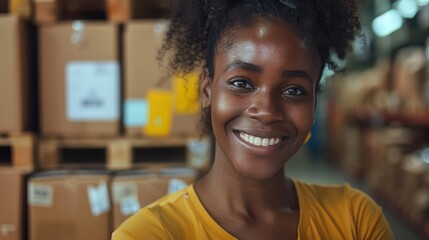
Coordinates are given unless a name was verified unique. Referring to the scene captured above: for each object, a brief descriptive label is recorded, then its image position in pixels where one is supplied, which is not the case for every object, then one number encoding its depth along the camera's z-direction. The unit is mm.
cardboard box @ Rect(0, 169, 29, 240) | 2387
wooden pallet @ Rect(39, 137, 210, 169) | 2627
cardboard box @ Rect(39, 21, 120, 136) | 2553
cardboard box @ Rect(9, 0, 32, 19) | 2562
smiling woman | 1322
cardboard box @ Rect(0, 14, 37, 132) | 2467
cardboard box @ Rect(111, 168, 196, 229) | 2398
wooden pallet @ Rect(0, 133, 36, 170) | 2551
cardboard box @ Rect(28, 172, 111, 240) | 2367
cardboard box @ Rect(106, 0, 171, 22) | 2615
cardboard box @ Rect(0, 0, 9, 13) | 2660
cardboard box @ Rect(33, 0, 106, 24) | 2611
